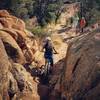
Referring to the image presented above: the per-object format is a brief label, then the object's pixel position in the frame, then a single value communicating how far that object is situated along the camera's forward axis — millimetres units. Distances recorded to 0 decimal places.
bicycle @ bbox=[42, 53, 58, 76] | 11619
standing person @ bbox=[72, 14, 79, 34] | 20037
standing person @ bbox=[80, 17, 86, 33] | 17535
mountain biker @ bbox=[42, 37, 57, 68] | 11503
